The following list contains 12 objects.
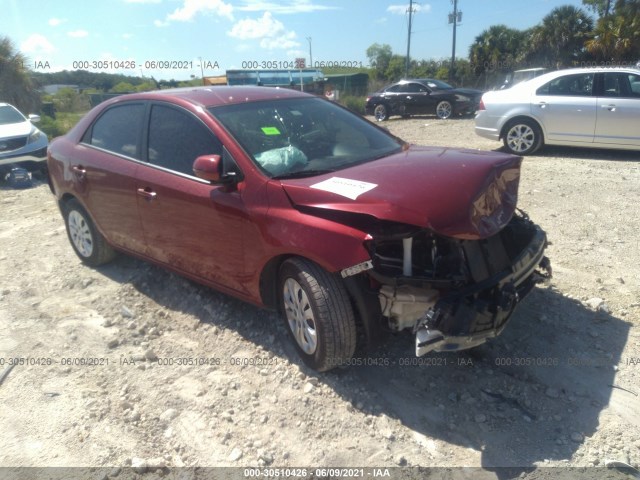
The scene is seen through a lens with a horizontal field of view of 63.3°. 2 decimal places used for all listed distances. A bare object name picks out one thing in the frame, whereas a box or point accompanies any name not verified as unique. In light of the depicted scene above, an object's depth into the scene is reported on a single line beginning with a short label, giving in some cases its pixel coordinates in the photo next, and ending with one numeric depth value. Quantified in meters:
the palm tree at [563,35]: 33.38
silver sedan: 8.67
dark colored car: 18.80
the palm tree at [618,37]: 26.53
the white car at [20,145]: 10.45
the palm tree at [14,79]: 19.81
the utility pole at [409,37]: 39.15
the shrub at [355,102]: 29.19
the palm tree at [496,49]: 38.75
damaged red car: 2.84
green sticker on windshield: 3.70
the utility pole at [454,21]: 39.34
